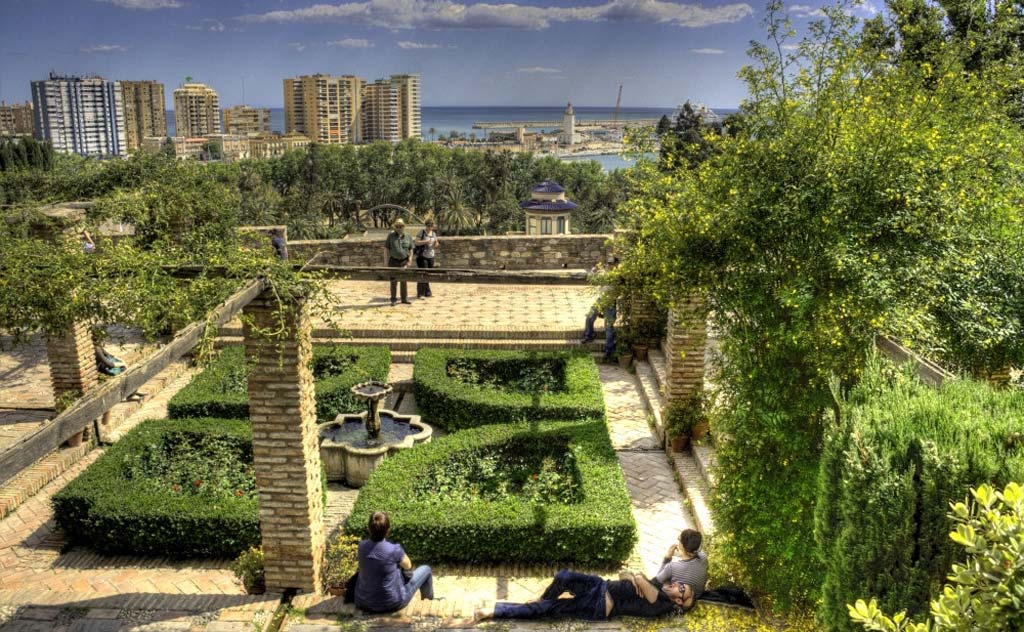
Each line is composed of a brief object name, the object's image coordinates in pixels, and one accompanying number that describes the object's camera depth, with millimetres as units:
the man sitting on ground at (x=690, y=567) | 5496
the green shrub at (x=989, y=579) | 1924
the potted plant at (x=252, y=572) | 5965
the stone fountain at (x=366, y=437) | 8297
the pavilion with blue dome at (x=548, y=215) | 20016
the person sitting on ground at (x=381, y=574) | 5441
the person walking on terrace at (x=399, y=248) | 13344
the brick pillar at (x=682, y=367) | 8359
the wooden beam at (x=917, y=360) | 4578
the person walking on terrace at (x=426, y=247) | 14000
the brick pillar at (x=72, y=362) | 9000
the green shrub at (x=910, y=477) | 3490
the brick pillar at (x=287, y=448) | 5449
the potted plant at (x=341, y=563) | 5926
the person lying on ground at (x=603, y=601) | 5426
